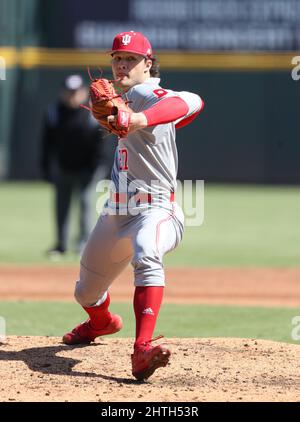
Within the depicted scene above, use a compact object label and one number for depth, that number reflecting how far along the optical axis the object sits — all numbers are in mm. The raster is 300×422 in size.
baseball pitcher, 10297
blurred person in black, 22625
